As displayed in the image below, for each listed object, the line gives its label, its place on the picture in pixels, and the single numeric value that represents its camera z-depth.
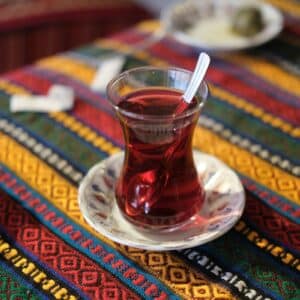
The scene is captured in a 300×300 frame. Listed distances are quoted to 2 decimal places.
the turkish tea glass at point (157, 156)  0.50
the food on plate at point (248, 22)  0.73
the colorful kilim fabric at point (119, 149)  0.49
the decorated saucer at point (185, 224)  0.50
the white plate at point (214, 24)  0.72
